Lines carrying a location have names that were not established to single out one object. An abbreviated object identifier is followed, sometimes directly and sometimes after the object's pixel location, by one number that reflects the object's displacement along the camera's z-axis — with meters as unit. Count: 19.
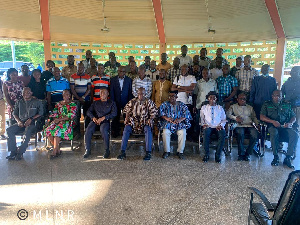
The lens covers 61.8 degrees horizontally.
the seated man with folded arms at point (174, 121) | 4.82
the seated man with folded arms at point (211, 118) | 4.72
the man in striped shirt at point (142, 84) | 5.54
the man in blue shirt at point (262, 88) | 5.26
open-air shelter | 8.11
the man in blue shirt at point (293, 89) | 5.36
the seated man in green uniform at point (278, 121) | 4.47
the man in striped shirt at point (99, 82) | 5.70
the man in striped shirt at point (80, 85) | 5.71
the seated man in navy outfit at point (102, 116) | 4.86
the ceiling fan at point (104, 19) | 7.70
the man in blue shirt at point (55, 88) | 5.54
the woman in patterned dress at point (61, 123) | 4.80
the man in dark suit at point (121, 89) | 5.61
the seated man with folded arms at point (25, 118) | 4.69
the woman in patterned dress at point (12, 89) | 5.49
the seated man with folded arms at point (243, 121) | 4.70
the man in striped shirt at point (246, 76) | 5.59
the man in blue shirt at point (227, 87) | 5.51
